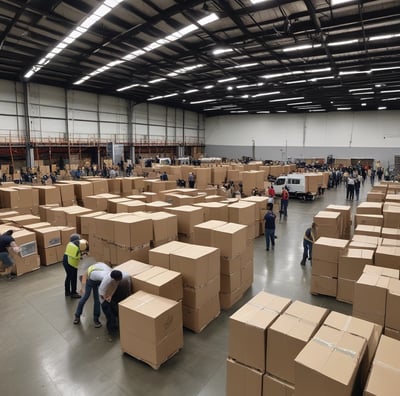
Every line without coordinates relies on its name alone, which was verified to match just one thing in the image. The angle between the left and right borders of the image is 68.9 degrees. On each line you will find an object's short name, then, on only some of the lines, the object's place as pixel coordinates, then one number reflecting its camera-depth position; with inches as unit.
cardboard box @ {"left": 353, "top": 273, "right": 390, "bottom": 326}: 142.6
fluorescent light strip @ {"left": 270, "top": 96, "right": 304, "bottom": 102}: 982.0
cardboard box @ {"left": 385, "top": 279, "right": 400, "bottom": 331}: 136.6
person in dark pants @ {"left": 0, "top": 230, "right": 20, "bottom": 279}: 239.3
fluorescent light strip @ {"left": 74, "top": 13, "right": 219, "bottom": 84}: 383.5
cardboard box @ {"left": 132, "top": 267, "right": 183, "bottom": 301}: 159.8
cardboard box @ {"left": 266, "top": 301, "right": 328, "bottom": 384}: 109.8
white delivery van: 655.1
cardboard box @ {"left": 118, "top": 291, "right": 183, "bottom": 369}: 142.3
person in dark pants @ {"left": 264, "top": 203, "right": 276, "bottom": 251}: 312.7
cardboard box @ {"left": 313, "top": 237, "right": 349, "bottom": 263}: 215.6
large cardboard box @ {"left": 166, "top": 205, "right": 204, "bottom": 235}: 263.0
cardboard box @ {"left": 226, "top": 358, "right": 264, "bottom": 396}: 116.7
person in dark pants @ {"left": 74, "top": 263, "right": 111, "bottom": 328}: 174.0
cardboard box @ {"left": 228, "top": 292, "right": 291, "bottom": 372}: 115.8
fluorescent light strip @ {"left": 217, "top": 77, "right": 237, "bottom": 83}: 765.7
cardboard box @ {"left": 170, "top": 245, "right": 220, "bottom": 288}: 171.3
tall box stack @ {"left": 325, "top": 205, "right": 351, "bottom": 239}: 339.0
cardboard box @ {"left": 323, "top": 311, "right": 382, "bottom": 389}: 98.6
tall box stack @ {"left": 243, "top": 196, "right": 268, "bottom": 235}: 372.2
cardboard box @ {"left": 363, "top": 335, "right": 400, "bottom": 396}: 81.8
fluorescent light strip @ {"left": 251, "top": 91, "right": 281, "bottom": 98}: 910.8
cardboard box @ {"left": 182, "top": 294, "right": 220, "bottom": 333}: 174.4
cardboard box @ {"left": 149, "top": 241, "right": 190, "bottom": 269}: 183.5
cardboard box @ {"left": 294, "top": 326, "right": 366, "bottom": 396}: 86.9
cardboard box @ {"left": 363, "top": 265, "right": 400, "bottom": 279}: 162.5
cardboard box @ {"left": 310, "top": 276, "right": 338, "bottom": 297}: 218.2
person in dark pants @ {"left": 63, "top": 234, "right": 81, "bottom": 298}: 207.3
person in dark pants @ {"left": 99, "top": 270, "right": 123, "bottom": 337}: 157.9
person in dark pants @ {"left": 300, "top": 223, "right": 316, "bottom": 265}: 272.7
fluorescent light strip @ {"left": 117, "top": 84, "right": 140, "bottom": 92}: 885.8
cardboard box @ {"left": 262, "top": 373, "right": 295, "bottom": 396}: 110.8
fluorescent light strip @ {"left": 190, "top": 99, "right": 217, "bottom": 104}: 1125.5
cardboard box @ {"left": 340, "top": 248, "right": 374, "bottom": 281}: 204.5
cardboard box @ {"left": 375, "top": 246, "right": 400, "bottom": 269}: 194.4
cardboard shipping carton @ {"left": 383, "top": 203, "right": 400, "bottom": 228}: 289.0
